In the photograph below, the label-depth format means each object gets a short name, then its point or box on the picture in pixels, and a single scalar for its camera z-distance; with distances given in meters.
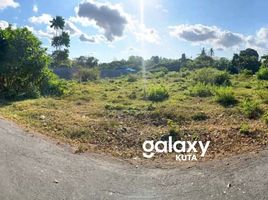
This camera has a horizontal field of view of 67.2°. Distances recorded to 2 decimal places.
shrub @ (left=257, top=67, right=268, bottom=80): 13.73
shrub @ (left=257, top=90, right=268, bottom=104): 7.34
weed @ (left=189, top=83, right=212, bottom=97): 9.50
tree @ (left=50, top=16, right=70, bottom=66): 29.34
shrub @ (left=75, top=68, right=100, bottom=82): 24.45
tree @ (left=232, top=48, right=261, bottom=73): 24.63
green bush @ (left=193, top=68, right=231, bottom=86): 12.93
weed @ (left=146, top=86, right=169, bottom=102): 9.50
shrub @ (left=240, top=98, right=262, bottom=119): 6.08
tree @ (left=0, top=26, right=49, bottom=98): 10.26
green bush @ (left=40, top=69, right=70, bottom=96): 11.18
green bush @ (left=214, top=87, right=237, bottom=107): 7.66
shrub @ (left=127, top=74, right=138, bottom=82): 19.97
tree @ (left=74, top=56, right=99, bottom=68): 39.08
